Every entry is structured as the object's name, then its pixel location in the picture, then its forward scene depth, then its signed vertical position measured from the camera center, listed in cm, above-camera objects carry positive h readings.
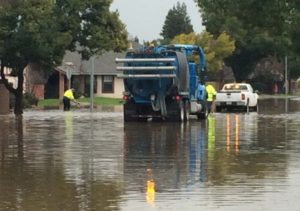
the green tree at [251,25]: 3997 +406
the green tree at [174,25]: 13062 +1018
